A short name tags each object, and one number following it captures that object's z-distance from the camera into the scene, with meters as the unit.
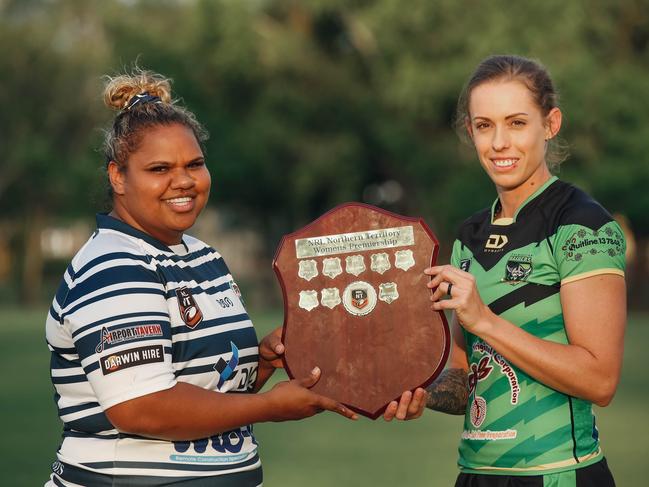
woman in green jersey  3.05
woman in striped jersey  2.96
